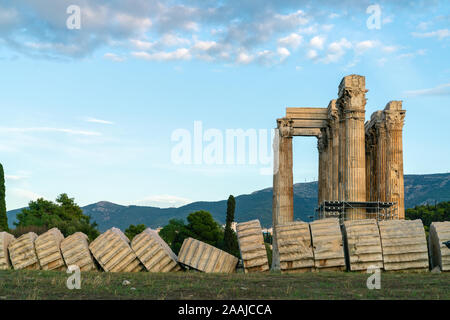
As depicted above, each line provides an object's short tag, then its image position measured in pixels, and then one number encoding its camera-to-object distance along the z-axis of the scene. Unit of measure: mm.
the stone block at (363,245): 19422
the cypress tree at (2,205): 50344
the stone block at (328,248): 19453
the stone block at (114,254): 20781
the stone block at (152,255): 20906
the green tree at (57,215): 64444
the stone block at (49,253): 20969
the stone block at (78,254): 20906
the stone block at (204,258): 20719
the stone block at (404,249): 19594
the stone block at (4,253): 21266
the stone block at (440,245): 19516
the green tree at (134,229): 96312
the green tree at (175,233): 83931
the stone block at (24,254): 21047
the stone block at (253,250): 20609
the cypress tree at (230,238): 70688
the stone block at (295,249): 19516
